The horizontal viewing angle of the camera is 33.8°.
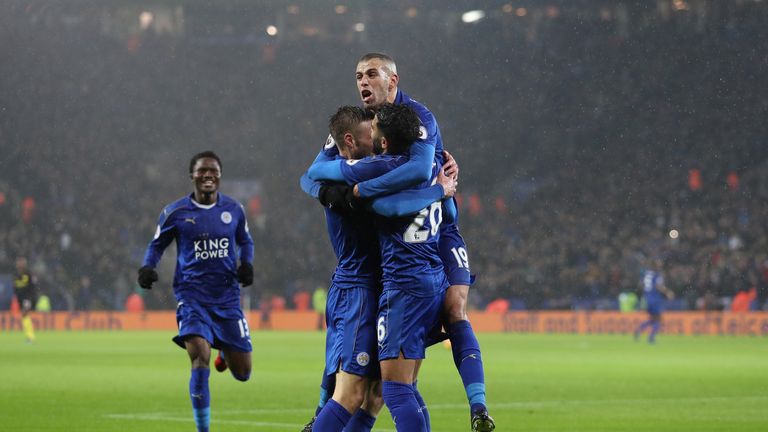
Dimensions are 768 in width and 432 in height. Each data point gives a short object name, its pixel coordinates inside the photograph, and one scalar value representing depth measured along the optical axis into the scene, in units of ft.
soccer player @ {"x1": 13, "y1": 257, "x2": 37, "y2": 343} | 97.81
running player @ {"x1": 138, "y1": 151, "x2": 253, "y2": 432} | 33.71
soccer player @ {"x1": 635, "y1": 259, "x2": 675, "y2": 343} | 91.86
